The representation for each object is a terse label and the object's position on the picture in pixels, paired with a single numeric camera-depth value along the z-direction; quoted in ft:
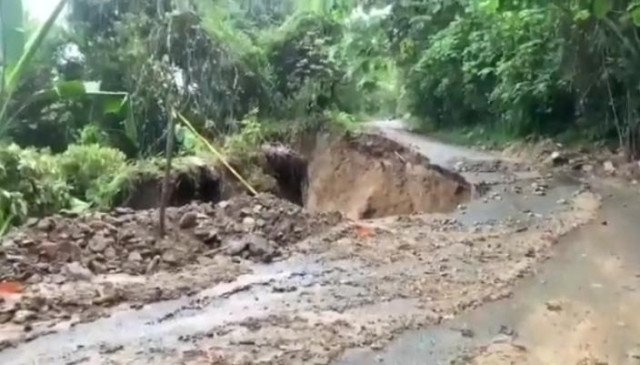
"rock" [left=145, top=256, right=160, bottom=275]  15.25
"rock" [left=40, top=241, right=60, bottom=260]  15.05
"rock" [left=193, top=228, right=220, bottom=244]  16.94
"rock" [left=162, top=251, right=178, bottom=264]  15.66
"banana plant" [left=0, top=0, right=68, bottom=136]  16.12
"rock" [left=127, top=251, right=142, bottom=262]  15.59
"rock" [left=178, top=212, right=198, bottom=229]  17.51
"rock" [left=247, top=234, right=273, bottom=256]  16.20
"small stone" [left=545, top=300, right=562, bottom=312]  12.34
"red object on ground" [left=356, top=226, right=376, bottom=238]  17.93
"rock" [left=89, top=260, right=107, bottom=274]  14.86
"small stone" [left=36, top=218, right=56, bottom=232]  16.05
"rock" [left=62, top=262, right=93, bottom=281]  14.23
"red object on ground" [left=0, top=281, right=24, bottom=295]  13.41
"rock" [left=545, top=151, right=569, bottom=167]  26.73
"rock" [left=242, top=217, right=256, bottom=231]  17.80
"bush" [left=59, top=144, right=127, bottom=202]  25.35
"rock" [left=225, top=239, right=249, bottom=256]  16.29
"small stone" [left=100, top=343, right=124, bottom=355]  10.63
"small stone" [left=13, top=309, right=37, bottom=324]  12.16
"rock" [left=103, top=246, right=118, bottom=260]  15.51
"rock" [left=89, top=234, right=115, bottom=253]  15.58
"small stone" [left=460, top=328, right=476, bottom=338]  11.18
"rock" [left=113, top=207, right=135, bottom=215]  18.10
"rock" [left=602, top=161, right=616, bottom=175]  24.64
